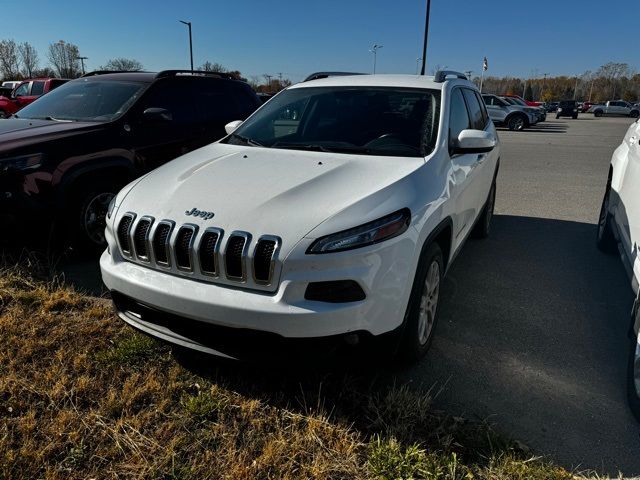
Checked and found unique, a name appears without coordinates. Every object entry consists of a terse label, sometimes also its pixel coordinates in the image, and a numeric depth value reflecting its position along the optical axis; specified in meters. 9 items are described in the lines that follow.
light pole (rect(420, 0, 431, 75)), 24.50
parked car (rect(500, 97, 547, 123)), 24.92
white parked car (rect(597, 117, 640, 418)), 2.58
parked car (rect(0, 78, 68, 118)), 14.58
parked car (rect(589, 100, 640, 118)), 47.69
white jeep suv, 2.20
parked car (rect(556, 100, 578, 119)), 40.91
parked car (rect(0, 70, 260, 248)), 4.06
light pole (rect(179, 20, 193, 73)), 46.54
